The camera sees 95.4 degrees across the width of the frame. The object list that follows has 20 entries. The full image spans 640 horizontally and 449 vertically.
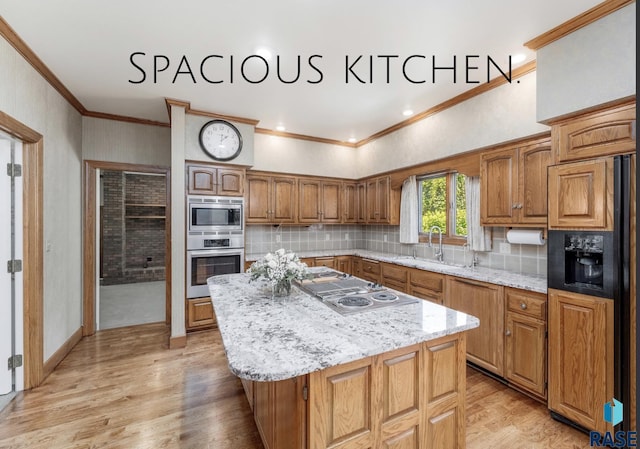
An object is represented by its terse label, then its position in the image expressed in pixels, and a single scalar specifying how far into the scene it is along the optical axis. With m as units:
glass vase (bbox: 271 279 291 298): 2.01
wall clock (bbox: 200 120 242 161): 3.60
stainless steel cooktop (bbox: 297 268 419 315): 1.72
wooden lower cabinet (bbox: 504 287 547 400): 2.20
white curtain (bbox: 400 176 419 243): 4.11
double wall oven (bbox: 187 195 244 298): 3.57
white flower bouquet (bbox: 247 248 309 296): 1.95
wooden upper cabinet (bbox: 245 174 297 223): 4.23
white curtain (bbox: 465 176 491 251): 3.11
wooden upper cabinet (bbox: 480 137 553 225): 2.45
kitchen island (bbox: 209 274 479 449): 1.14
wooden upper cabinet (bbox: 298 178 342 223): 4.61
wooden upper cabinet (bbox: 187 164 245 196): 3.60
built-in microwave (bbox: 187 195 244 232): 3.58
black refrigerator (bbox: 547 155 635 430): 1.71
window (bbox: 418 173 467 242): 3.58
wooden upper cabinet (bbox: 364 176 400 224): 4.38
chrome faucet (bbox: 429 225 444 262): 3.73
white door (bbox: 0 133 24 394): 2.40
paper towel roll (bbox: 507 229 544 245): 2.54
